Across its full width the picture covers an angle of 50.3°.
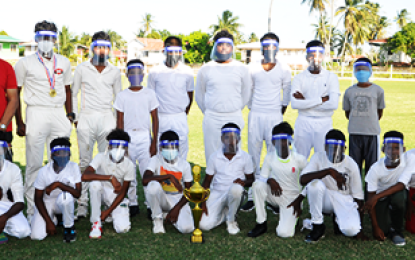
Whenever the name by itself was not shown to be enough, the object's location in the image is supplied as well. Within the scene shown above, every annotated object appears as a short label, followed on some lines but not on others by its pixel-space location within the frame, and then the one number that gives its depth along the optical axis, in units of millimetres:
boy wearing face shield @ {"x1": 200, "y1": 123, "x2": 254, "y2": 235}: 5750
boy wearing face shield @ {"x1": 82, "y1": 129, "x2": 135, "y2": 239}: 5496
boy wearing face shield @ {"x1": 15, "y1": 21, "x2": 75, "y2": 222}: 5957
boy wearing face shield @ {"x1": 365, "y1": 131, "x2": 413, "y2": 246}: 5281
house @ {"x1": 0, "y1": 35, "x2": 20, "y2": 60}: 57903
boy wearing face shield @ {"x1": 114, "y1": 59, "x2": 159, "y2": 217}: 6285
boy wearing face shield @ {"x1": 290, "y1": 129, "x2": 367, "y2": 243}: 5277
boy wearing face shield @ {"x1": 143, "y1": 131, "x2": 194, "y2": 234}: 5590
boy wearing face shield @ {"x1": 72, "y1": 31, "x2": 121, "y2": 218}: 6297
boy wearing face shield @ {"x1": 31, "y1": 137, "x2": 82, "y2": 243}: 5215
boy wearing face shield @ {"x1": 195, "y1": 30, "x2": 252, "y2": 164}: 6543
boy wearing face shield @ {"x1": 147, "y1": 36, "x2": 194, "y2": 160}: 6746
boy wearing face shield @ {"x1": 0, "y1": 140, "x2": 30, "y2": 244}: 5113
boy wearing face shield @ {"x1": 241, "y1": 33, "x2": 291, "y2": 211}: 6734
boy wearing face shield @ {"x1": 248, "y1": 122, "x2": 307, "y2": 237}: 5527
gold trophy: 5086
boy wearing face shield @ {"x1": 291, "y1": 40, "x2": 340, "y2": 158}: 6500
